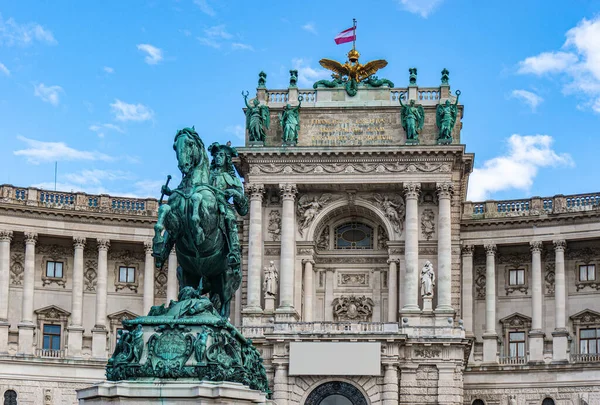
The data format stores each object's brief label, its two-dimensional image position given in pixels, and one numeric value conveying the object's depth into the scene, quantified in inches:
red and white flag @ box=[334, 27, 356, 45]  2615.7
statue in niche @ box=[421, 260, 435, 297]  2406.5
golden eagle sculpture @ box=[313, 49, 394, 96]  2583.7
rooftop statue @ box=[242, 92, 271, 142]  2504.9
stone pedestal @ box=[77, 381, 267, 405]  776.9
